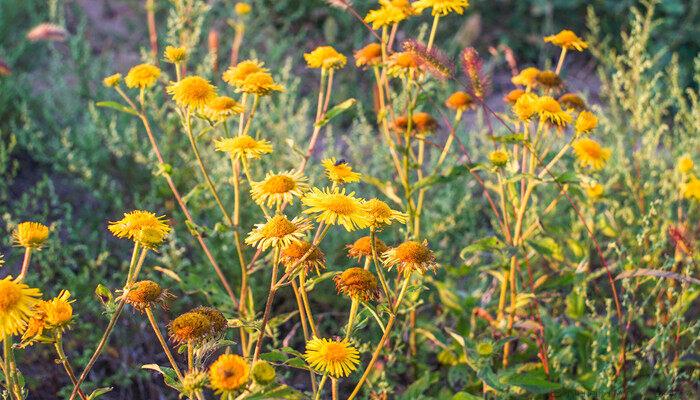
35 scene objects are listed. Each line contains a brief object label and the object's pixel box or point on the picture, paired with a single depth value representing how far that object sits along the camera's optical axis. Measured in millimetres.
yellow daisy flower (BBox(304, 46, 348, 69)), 1059
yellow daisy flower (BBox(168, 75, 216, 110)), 1002
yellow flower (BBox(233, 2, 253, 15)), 1392
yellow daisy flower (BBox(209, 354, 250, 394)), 866
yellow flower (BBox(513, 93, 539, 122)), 1028
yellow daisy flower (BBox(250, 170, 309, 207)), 935
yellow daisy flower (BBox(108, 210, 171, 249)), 912
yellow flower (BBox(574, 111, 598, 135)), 1031
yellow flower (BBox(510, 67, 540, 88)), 1073
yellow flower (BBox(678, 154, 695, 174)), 1169
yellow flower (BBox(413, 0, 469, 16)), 1040
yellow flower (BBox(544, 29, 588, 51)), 1077
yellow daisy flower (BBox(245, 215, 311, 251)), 911
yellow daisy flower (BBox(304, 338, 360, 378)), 911
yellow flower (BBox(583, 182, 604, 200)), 1139
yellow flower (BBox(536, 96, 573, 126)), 1027
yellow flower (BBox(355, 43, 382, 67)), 1085
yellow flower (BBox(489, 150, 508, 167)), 1027
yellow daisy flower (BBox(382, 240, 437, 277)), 928
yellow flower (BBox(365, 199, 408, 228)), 923
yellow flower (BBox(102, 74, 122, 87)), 1040
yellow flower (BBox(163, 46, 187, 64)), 1044
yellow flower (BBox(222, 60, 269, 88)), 1023
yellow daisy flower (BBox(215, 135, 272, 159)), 972
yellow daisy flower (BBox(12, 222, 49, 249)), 903
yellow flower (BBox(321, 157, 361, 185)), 956
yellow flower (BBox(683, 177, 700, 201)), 1167
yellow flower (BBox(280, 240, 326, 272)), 929
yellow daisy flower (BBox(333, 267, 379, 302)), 923
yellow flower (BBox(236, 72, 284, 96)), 1014
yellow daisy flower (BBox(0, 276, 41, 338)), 863
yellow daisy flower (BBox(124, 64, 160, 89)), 1037
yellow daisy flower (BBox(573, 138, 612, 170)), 1094
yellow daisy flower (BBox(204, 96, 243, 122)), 1001
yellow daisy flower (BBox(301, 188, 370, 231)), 918
